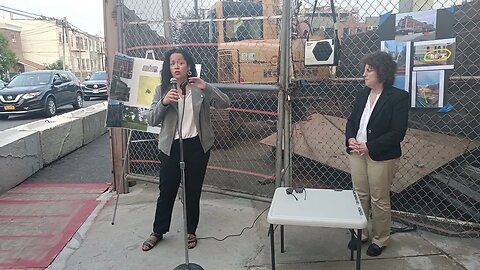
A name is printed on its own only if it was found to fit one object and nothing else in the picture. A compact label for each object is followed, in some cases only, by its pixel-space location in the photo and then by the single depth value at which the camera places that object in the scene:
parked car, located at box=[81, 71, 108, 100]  20.84
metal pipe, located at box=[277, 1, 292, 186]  3.59
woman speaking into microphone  3.15
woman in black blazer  2.97
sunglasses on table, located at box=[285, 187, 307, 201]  3.10
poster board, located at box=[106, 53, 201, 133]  3.96
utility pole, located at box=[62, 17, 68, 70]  44.97
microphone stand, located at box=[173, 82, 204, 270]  2.77
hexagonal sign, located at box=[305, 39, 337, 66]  3.55
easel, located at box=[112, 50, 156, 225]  4.18
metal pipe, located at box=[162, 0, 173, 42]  4.63
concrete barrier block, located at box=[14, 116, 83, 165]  6.48
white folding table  2.56
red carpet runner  3.41
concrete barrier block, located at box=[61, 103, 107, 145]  8.42
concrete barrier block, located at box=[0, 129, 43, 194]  5.17
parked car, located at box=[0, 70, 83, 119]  12.80
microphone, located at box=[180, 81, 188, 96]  2.73
